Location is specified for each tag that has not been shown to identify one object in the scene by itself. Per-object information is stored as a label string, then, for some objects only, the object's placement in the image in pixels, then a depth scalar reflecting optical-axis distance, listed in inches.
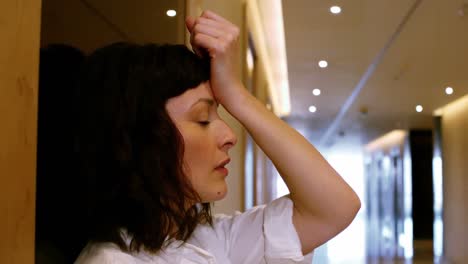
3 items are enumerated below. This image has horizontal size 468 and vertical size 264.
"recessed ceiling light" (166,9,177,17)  69.2
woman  38.1
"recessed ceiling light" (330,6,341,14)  223.3
